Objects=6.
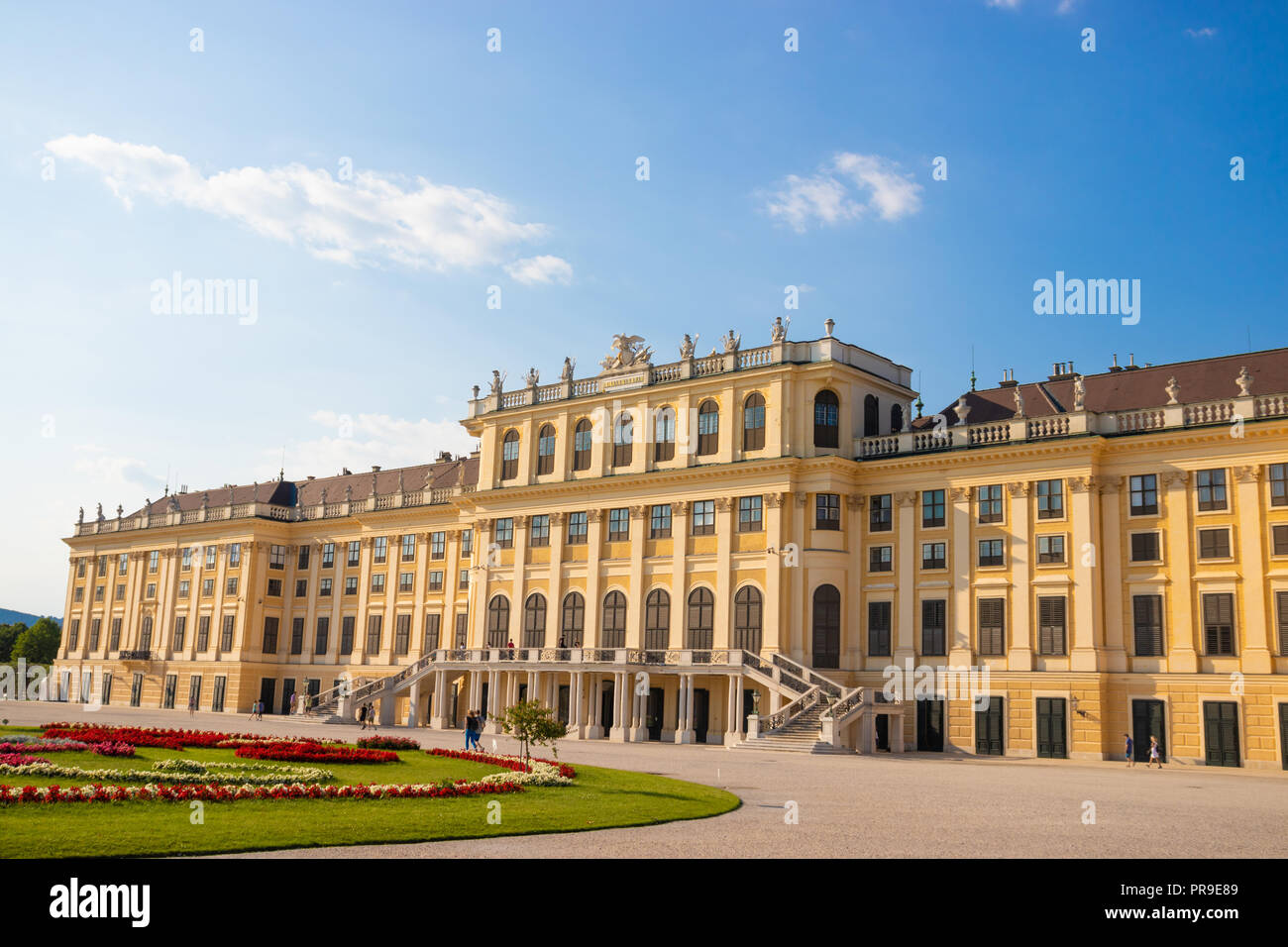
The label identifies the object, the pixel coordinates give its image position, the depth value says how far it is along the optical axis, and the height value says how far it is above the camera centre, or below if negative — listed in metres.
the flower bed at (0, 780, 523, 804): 19.30 -2.42
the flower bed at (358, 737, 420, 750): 38.04 -2.72
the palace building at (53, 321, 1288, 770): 45.75 +5.26
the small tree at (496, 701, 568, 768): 28.92 -1.46
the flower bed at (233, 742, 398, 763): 30.81 -2.57
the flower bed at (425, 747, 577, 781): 27.69 -2.62
